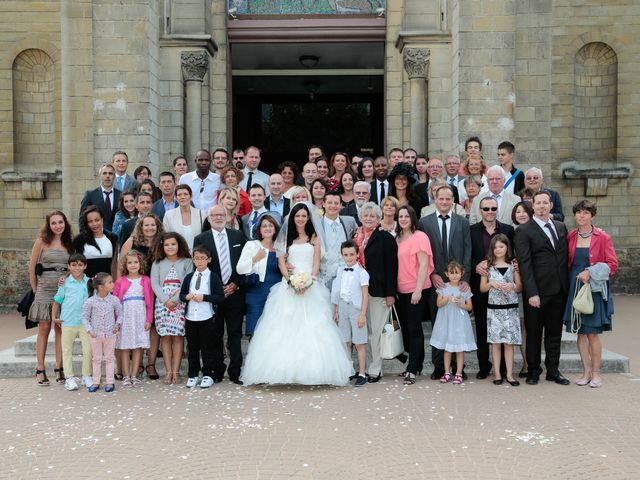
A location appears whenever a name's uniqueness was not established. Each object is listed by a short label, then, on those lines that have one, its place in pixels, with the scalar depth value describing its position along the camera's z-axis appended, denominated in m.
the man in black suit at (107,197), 9.51
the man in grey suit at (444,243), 8.21
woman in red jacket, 7.86
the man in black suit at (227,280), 8.17
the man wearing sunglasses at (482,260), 8.23
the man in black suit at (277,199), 9.27
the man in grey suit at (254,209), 8.78
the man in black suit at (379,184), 9.64
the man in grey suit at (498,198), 8.56
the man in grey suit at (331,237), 8.42
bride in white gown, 7.65
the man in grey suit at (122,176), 10.02
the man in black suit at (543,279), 7.96
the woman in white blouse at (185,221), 8.70
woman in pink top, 8.16
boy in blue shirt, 8.02
